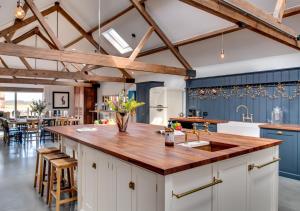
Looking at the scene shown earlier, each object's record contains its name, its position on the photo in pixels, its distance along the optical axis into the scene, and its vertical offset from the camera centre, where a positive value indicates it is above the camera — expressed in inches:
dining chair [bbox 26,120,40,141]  308.3 -29.8
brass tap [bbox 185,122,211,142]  105.9 -12.0
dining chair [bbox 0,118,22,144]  296.2 -38.1
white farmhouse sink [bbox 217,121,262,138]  187.9 -19.6
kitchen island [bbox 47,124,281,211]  66.9 -24.1
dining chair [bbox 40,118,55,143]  327.0 -28.2
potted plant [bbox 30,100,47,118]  343.0 -3.7
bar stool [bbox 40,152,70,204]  127.3 -29.6
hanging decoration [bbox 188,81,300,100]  190.1 +13.9
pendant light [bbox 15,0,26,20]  137.4 +57.9
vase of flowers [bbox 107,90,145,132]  138.9 -1.5
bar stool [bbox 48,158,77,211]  113.1 -37.3
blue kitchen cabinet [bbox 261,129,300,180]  164.7 -34.6
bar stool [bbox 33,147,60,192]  139.1 -28.7
